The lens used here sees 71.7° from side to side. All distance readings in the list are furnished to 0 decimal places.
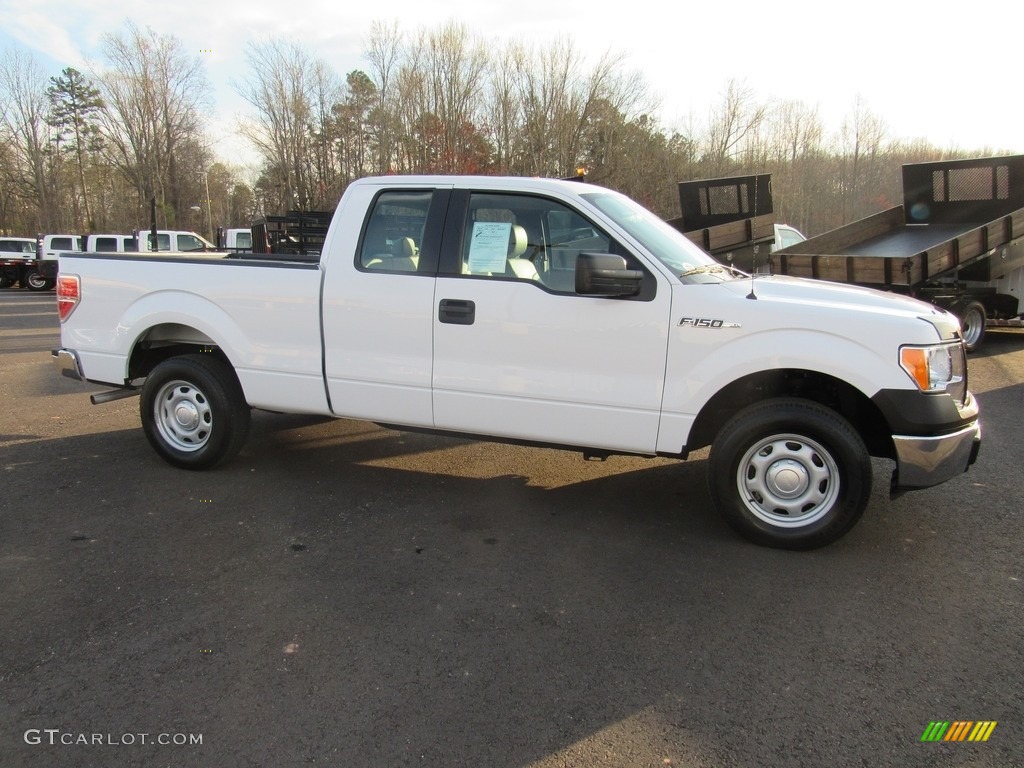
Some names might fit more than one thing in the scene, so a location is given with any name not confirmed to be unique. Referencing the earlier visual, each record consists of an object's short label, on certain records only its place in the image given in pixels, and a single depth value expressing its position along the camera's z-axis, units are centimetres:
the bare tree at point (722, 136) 3694
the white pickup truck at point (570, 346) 382
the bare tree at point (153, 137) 4719
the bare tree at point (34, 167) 4791
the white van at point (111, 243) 2682
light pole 5825
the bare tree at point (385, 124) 3525
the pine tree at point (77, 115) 5062
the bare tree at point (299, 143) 3903
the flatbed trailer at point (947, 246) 964
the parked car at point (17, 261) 2970
